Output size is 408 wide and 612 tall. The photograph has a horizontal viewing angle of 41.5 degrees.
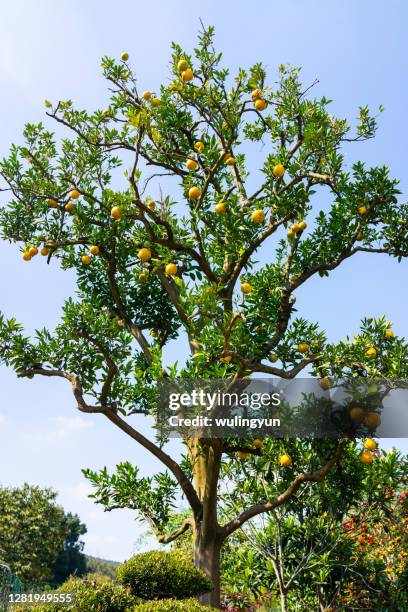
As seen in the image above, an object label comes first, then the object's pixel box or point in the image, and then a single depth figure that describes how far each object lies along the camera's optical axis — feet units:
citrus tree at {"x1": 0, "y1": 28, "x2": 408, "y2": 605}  25.52
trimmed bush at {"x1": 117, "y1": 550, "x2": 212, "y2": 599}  23.50
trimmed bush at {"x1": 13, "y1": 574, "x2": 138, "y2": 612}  19.90
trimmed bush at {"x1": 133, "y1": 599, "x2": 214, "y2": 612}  19.06
